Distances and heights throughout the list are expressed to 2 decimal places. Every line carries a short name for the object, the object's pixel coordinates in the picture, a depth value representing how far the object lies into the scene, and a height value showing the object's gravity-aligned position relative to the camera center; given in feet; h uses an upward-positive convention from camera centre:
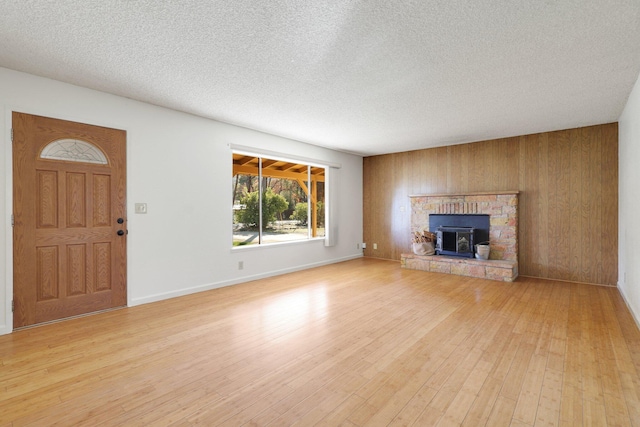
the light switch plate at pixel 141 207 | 12.25 +0.30
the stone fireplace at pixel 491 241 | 16.67 -1.74
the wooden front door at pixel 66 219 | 9.80 -0.13
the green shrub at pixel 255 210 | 18.42 +0.23
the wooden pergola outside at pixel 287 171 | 18.11 +2.75
